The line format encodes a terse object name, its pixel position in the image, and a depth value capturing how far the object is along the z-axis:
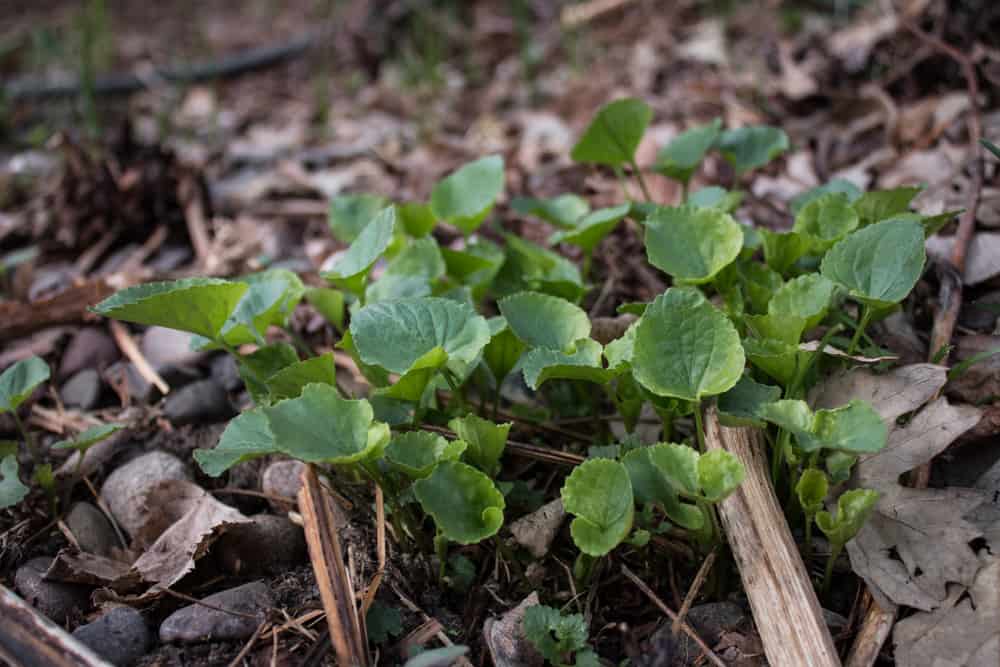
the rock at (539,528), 0.52
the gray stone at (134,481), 0.56
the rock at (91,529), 0.55
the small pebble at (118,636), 0.49
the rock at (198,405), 0.60
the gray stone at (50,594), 0.51
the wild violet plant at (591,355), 0.48
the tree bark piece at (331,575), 0.48
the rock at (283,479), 0.56
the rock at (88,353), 0.64
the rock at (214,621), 0.50
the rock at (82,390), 0.62
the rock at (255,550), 0.53
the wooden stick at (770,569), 0.48
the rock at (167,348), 0.64
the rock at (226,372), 0.62
